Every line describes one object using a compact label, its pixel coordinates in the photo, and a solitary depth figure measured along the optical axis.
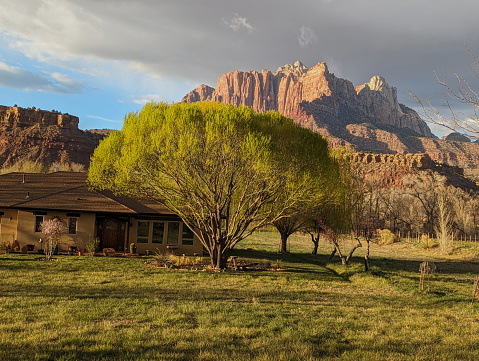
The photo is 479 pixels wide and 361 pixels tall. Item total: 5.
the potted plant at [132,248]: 27.81
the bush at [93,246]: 25.92
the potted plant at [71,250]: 25.85
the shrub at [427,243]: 49.65
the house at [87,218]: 26.66
